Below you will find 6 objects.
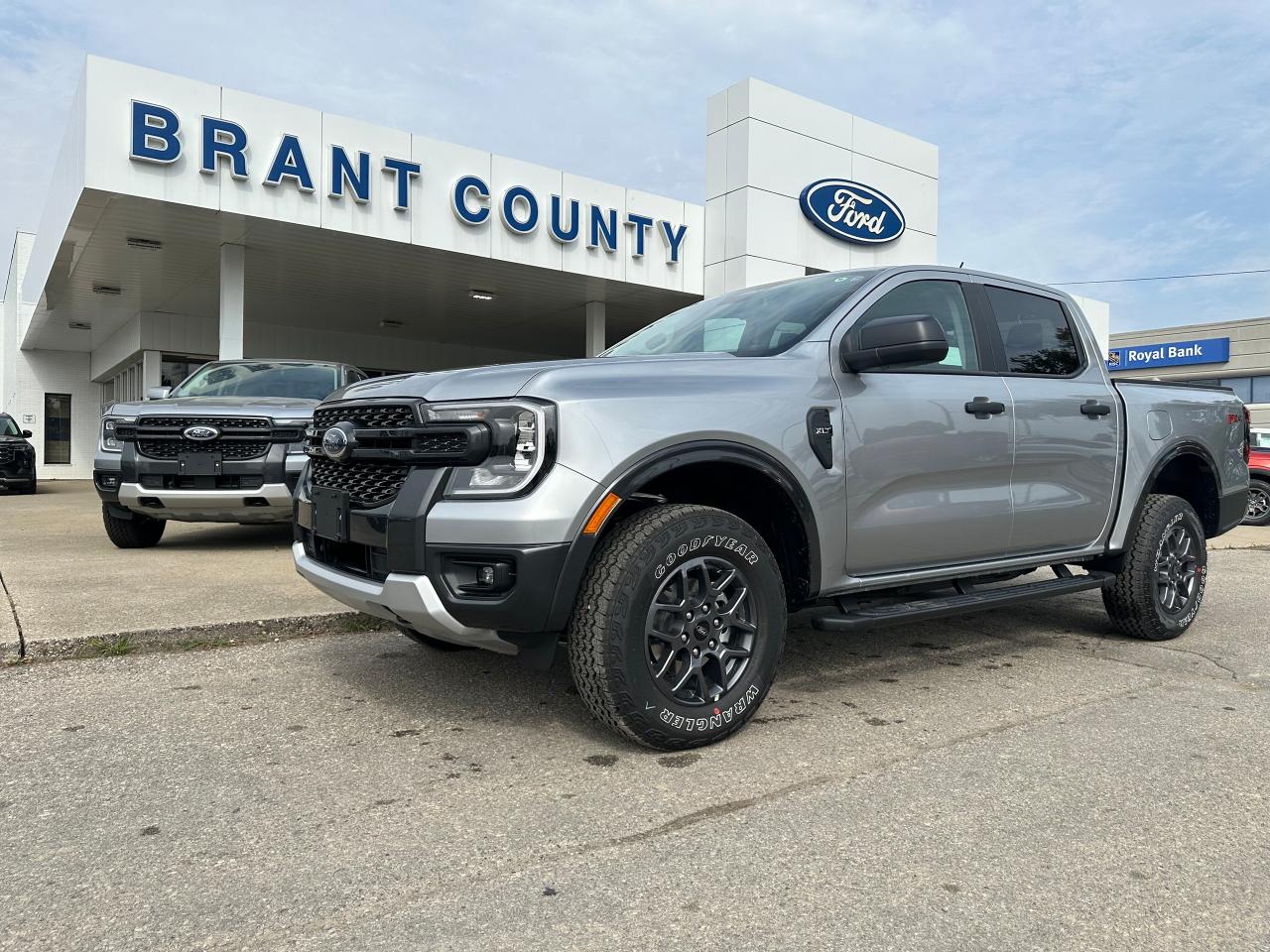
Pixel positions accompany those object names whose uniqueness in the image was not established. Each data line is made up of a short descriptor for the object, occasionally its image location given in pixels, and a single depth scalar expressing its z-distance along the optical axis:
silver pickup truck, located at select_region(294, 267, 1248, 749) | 2.96
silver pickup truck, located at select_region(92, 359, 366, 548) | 7.16
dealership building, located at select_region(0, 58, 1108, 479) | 11.30
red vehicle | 14.37
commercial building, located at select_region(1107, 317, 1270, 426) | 40.22
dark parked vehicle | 16.59
